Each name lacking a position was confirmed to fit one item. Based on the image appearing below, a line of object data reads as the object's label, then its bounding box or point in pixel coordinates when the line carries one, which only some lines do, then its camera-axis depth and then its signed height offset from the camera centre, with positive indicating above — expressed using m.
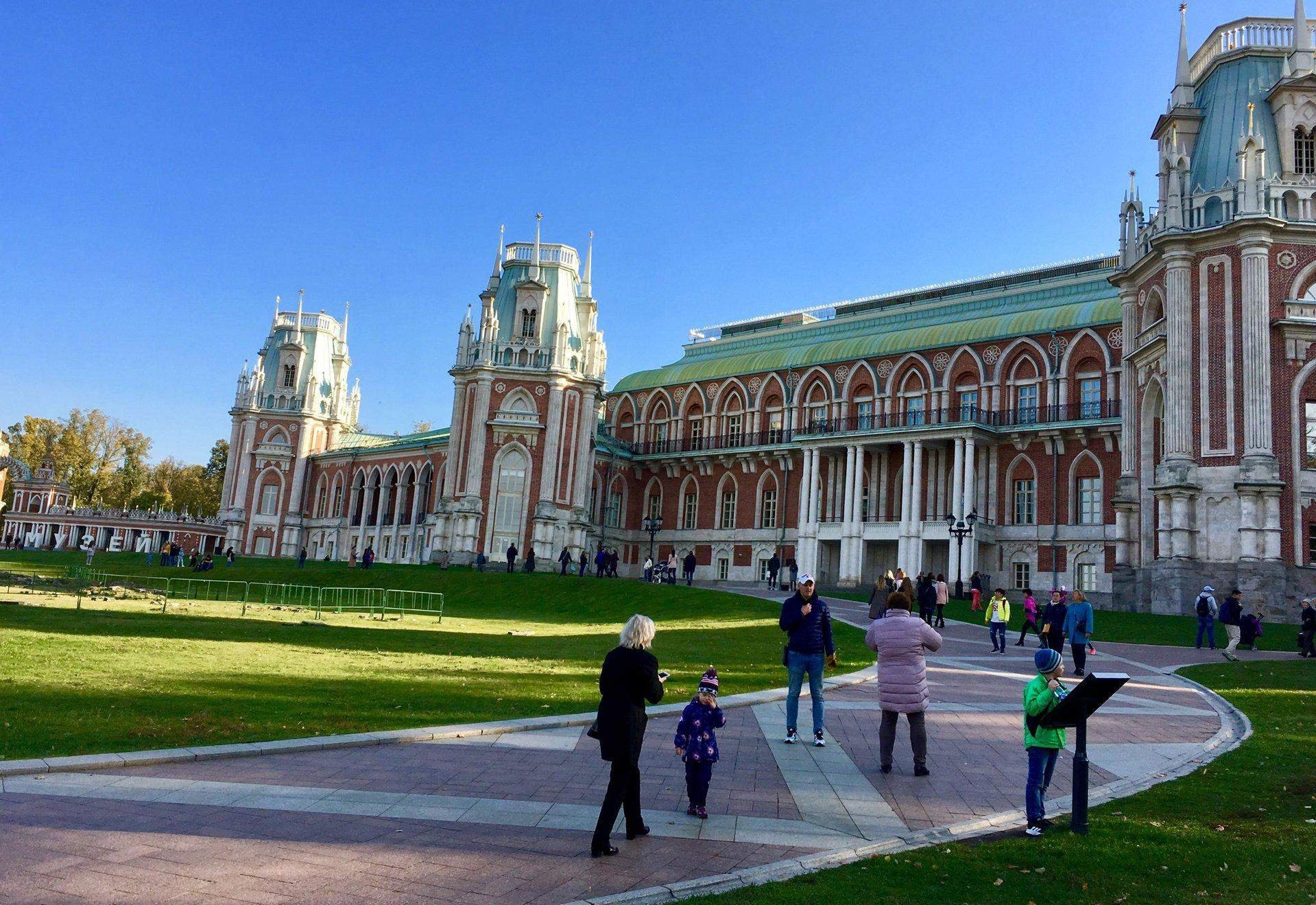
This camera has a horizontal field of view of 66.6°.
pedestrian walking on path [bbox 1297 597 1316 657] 22.33 +0.39
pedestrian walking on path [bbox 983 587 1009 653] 21.66 +0.20
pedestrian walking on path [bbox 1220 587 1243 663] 23.17 +0.77
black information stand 7.30 -0.57
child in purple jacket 7.68 -1.06
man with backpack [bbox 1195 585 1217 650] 24.11 +0.74
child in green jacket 7.49 -0.79
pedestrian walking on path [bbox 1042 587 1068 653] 18.31 +0.20
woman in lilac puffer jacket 9.53 -0.50
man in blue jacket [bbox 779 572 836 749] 10.80 -0.33
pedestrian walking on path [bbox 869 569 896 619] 20.39 +0.47
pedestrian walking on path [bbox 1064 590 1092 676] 18.42 +0.18
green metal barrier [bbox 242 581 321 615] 37.12 -0.77
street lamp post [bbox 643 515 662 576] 52.62 +4.21
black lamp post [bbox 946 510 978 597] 39.22 +3.68
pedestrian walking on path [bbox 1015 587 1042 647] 22.80 +0.44
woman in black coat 6.95 -0.74
